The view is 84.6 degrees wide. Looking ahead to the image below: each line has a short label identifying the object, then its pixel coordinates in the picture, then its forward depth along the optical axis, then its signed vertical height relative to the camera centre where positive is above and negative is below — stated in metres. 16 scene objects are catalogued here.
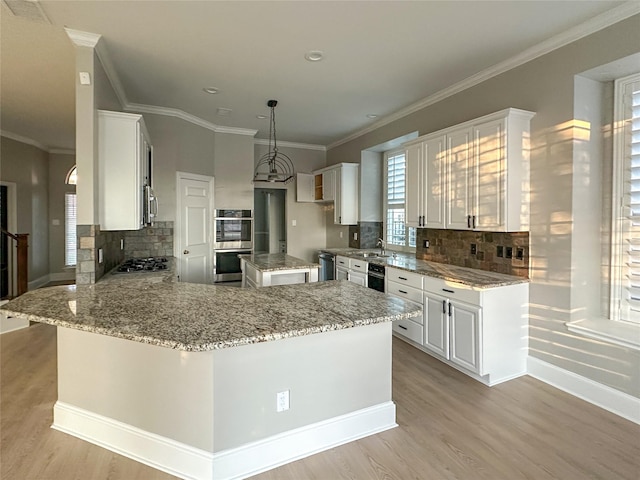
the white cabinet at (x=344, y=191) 5.89 +0.73
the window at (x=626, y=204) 2.67 +0.24
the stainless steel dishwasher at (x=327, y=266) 5.62 -0.51
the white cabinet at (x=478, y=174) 3.09 +0.59
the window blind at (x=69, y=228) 7.63 +0.12
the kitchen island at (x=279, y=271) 3.76 -0.41
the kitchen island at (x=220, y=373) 1.87 -0.83
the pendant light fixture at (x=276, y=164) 6.29 +1.33
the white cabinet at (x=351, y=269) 4.71 -0.50
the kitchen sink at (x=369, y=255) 5.00 -0.30
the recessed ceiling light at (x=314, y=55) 3.10 +1.61
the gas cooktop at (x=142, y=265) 3.54 -0.34
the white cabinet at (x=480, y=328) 2.97 -0.83
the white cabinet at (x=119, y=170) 3.01 +0.55
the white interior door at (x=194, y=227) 4.93 +0.09
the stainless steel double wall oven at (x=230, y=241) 5.67 -0.12
